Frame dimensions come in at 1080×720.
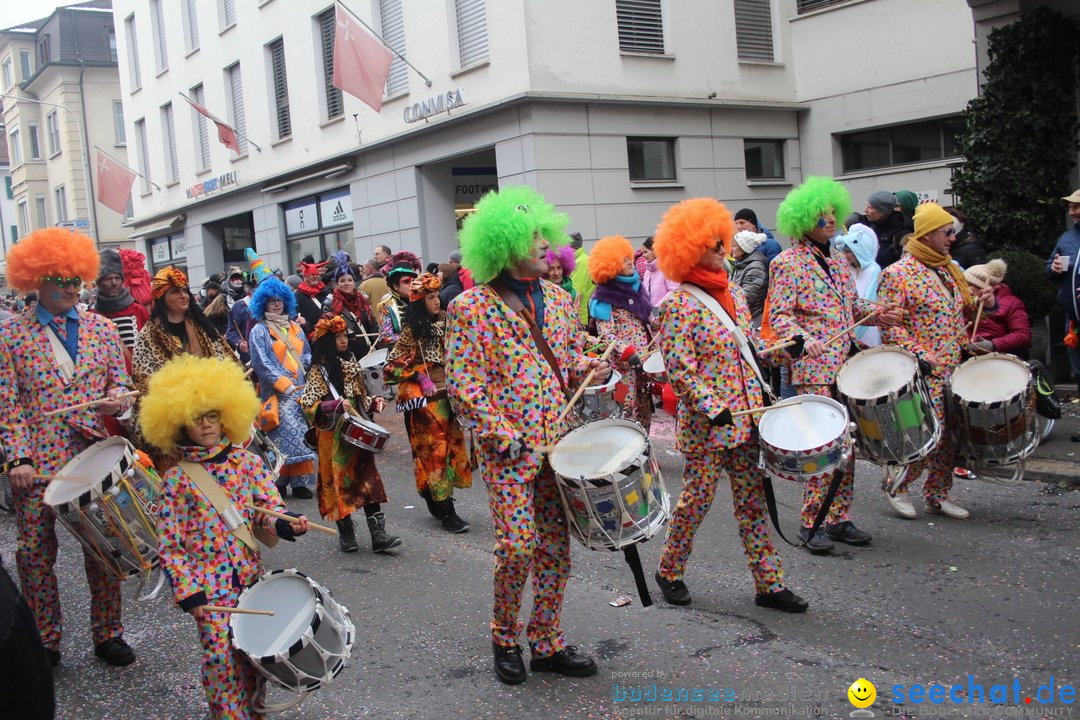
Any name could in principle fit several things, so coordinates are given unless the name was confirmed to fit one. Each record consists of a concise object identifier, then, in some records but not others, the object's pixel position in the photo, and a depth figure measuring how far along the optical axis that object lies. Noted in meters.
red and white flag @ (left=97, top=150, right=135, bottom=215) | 26.52
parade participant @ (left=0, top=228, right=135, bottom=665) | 4.84
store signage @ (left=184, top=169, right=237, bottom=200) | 25.30
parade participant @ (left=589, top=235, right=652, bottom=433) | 8.35
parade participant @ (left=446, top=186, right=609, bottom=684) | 4.12
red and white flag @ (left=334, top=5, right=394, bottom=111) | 16.91
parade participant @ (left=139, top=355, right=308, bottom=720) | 3.68
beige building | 40.66
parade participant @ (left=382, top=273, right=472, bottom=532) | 6.92
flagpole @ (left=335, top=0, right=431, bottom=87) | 16.98
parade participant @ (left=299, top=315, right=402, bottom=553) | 6.63
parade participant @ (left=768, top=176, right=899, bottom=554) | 5.79
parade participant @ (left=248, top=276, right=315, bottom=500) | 7.80
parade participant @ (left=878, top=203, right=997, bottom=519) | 6.15
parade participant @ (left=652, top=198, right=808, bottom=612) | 4.84
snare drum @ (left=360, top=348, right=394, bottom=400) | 7.36
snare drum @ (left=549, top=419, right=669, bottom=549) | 3.97
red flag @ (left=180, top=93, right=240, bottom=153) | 23.31
